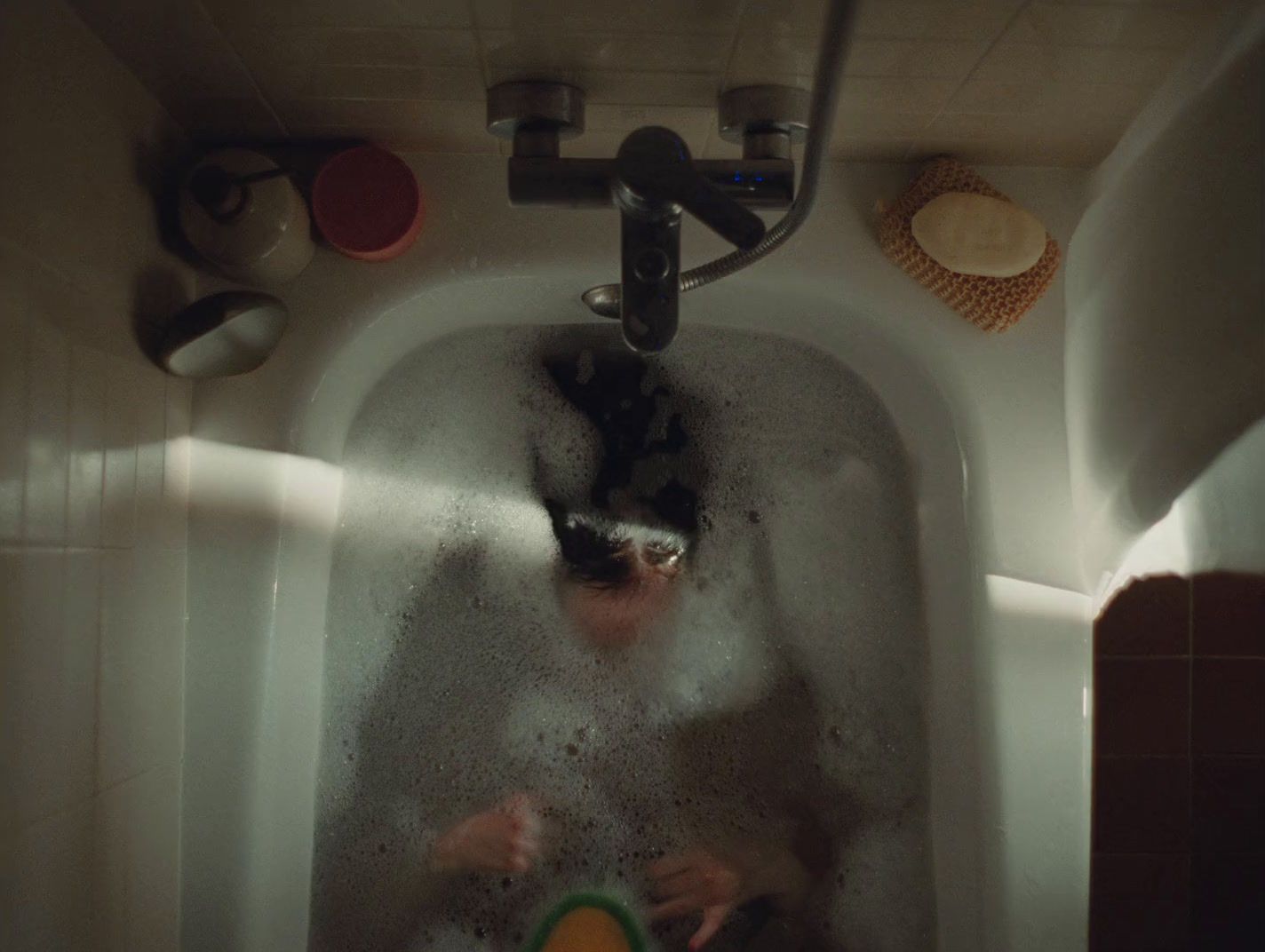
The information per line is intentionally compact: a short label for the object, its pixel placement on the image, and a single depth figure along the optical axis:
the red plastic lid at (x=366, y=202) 0.91
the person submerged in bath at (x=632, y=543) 1.05
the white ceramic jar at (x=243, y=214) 0.85
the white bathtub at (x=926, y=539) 0.89
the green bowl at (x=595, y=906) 1.03
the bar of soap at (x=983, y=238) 0.92
